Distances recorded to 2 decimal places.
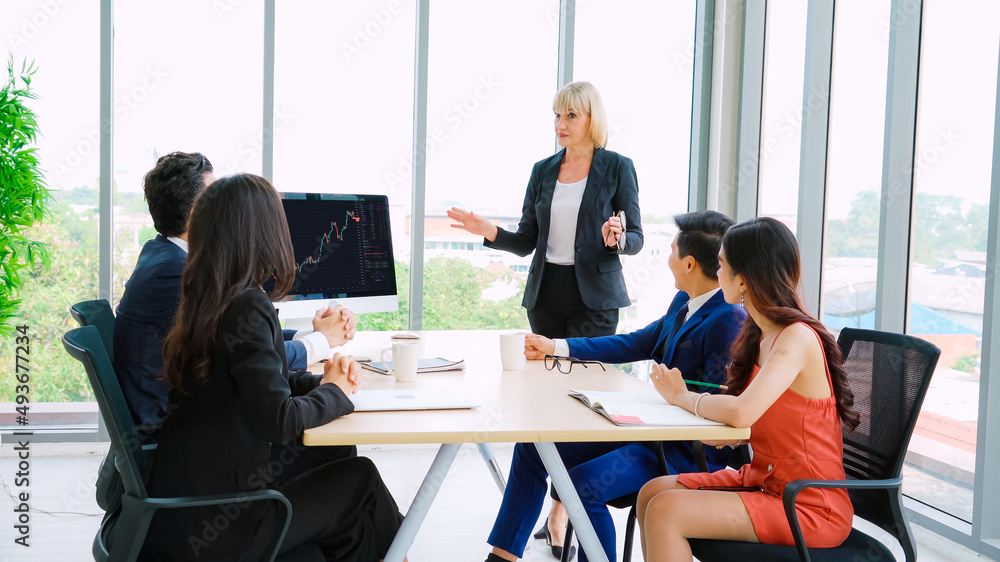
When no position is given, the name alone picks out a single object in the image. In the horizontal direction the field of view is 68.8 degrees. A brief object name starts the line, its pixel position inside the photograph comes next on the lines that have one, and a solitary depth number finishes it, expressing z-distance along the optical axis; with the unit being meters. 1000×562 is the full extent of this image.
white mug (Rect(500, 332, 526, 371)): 2.10
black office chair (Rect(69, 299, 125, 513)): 1.70
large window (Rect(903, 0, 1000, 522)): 2.71
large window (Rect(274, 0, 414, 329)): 3.93
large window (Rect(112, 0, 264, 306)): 3.78
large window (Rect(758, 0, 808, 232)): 3.75
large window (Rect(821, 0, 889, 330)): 3.19
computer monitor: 2.44
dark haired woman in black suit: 1.40
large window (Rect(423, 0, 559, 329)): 4.09
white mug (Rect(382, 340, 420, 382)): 1.91
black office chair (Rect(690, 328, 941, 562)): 1.54
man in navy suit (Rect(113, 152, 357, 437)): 1.76
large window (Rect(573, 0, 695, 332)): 4.21
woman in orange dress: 1.58
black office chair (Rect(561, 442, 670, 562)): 1.96
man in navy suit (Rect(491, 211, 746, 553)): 1.98
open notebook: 1.53
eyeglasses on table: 2.15
